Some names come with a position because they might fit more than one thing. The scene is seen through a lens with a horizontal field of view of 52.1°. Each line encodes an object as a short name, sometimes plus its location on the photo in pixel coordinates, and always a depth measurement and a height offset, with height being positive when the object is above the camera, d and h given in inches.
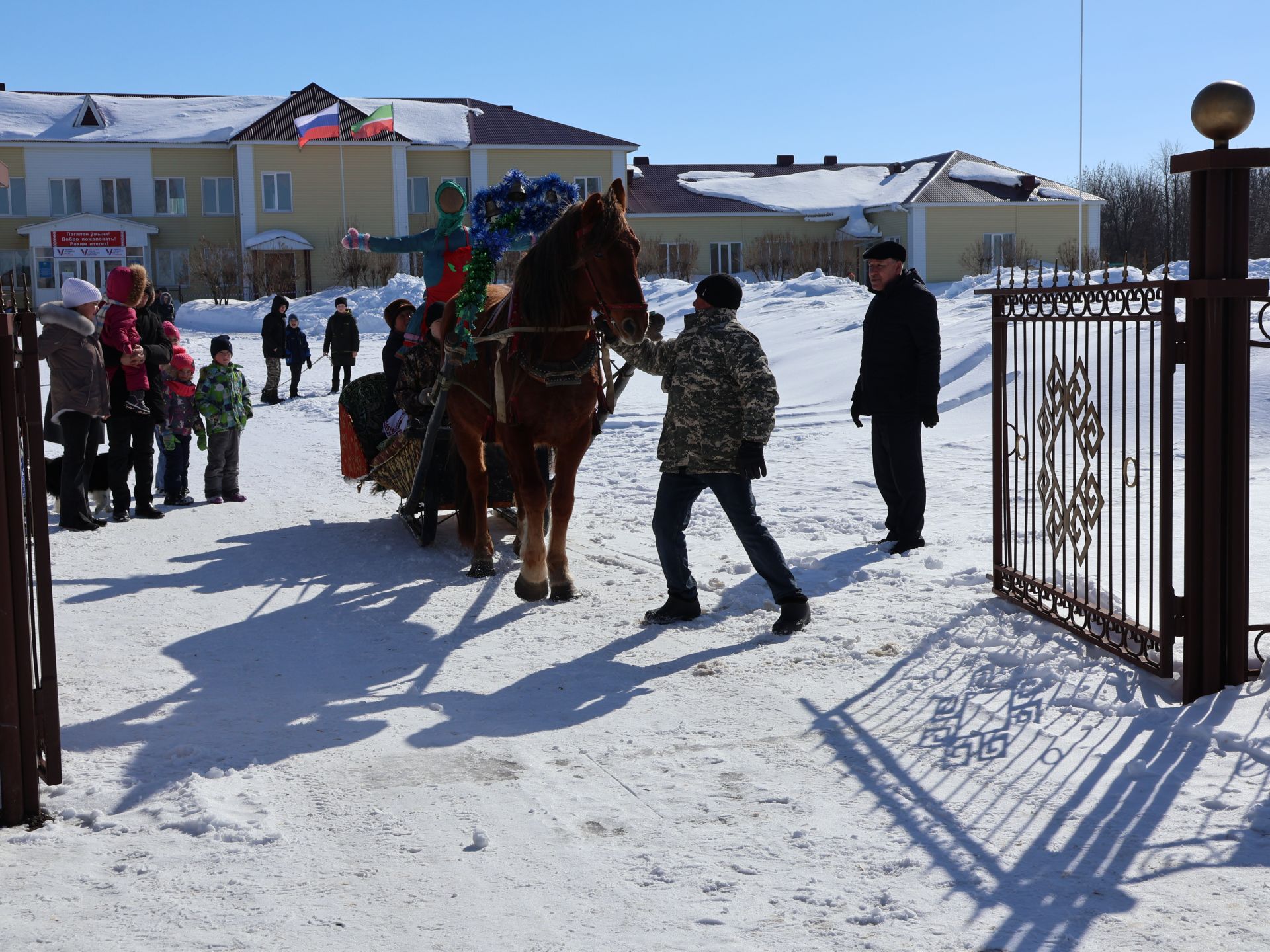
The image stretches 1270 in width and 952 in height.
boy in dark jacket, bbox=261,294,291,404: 780.6 +14.8
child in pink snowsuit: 387.5 +15.2
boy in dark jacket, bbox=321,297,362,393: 789.9 +16.0
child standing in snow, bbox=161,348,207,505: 417.7 -19.0
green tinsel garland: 292.8 +17.2
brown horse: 258.4 +1.2
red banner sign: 1775.3 +180.6
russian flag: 1443.2 +271.0
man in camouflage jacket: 244.1 -12.8
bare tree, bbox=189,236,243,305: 1653.5 +128.3
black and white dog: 398.9 -35.3
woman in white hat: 362.0 -4.6
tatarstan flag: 1117.7 +219.6
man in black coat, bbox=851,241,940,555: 318.0 -5.7
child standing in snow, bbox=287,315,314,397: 812.6 +10.2
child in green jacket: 422.6 -15.0
